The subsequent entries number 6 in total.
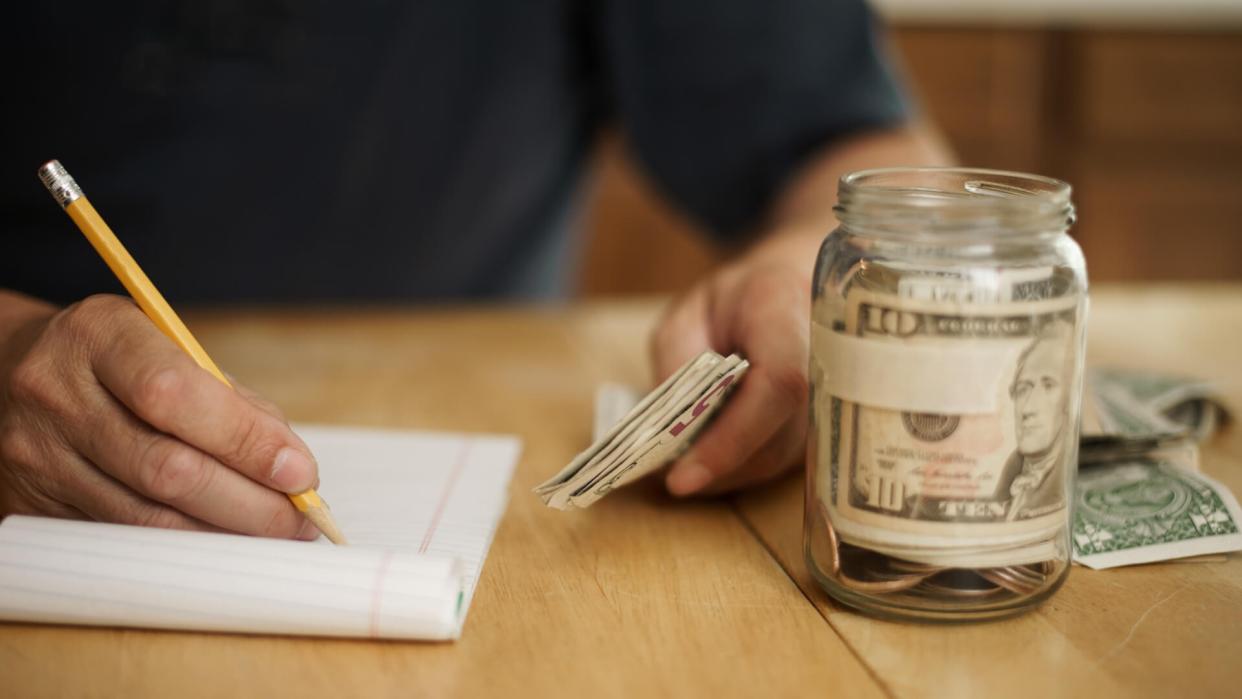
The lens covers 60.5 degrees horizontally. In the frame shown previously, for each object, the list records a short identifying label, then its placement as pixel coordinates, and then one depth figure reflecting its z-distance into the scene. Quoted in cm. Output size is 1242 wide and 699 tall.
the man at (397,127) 123
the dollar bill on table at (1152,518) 60
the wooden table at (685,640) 47
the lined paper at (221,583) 51
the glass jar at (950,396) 46
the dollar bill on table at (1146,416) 72
